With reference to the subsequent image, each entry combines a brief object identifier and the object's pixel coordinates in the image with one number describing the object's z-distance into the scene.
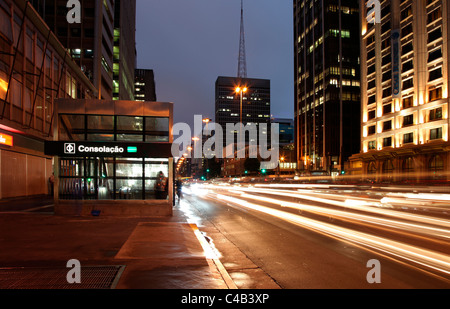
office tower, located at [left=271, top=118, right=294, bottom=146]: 169.75
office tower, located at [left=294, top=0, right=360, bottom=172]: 88.00
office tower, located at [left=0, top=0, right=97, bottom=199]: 21.25
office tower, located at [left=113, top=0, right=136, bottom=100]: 66.50
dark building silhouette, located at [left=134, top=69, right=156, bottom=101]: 171.00
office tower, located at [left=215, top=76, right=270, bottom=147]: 192.00
